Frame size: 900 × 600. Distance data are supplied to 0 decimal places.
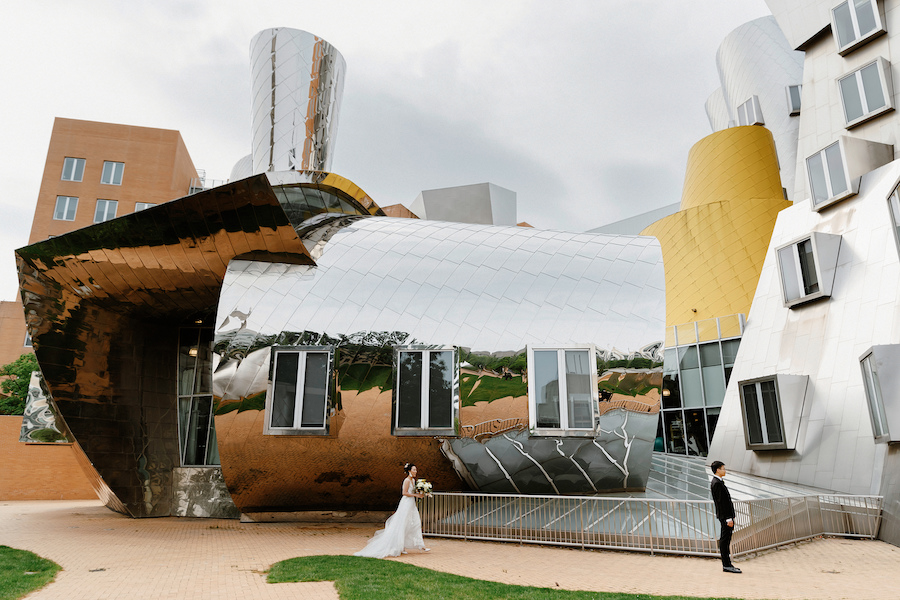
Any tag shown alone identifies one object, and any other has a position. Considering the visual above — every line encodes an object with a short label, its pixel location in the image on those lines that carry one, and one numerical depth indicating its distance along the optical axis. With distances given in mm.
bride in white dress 10539
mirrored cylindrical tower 21203
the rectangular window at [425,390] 13078
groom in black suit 9070
